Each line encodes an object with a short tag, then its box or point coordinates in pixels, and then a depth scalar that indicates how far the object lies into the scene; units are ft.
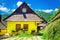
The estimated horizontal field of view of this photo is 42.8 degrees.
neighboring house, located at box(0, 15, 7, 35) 33.42
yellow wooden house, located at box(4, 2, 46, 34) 30.42
